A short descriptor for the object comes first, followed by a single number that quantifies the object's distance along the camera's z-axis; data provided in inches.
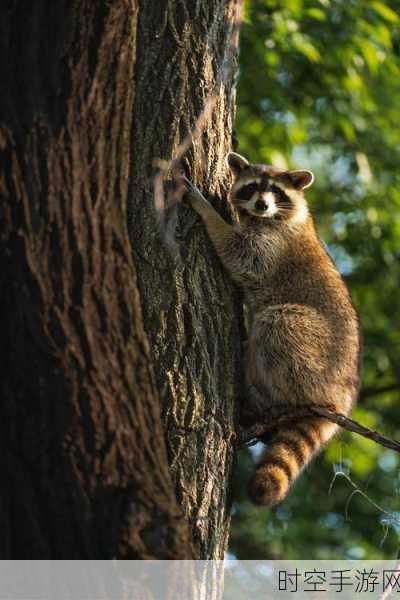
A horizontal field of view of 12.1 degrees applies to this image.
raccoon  376.8
